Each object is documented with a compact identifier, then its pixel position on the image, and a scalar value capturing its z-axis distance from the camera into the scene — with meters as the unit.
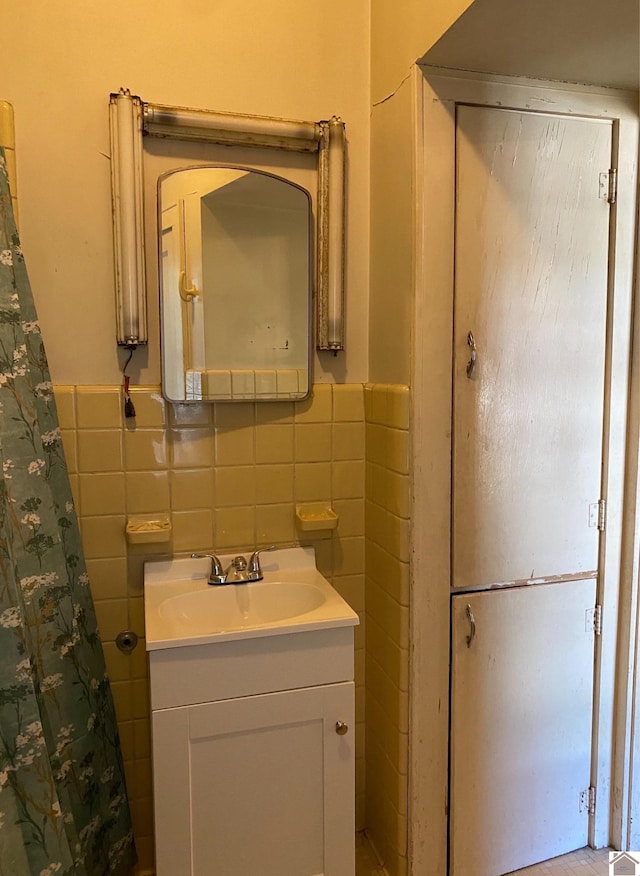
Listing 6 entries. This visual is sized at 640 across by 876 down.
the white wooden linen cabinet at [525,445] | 1.52
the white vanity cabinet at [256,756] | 1.29
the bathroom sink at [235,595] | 1.52
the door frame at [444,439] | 1.45
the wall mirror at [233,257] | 1.52
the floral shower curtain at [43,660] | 1.20
